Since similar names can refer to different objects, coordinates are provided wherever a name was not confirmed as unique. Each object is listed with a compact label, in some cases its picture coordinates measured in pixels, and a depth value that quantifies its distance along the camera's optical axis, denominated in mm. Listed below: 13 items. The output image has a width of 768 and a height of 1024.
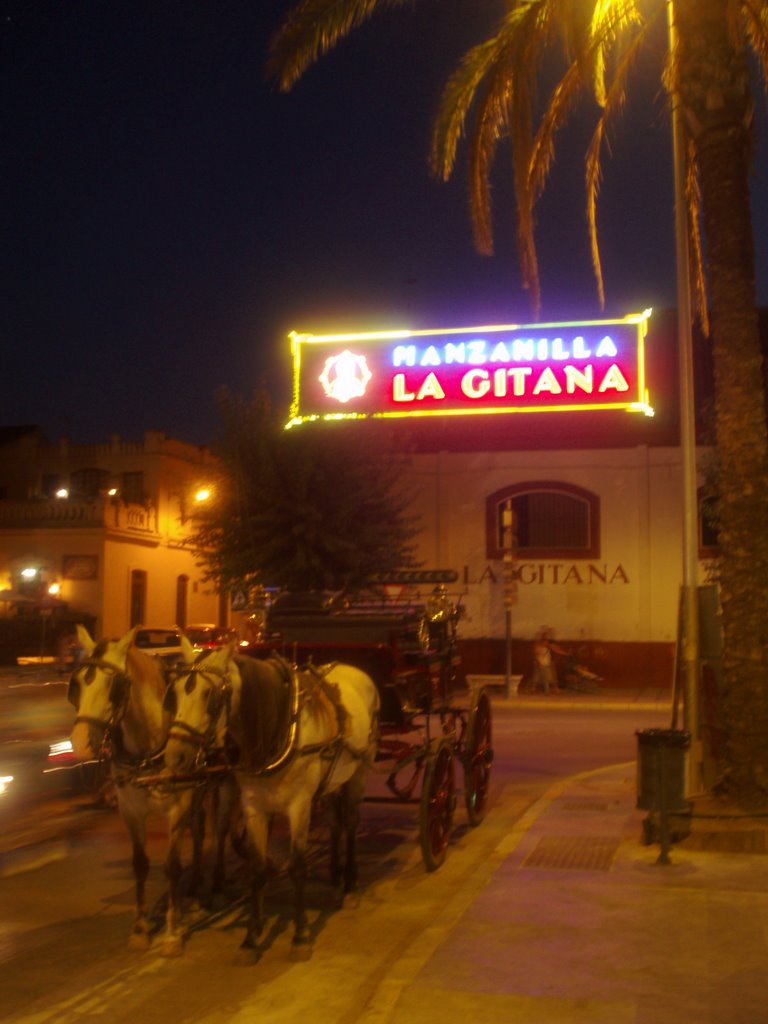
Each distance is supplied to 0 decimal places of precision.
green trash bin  9672
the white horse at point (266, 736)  7141
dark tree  28438
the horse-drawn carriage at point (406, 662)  10023
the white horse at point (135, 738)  7227
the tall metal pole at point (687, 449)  11461
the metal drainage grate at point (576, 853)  9672
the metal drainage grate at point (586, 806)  12520
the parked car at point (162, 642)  12492
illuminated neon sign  30812
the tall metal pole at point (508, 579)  27875
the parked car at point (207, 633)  24534
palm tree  10625
